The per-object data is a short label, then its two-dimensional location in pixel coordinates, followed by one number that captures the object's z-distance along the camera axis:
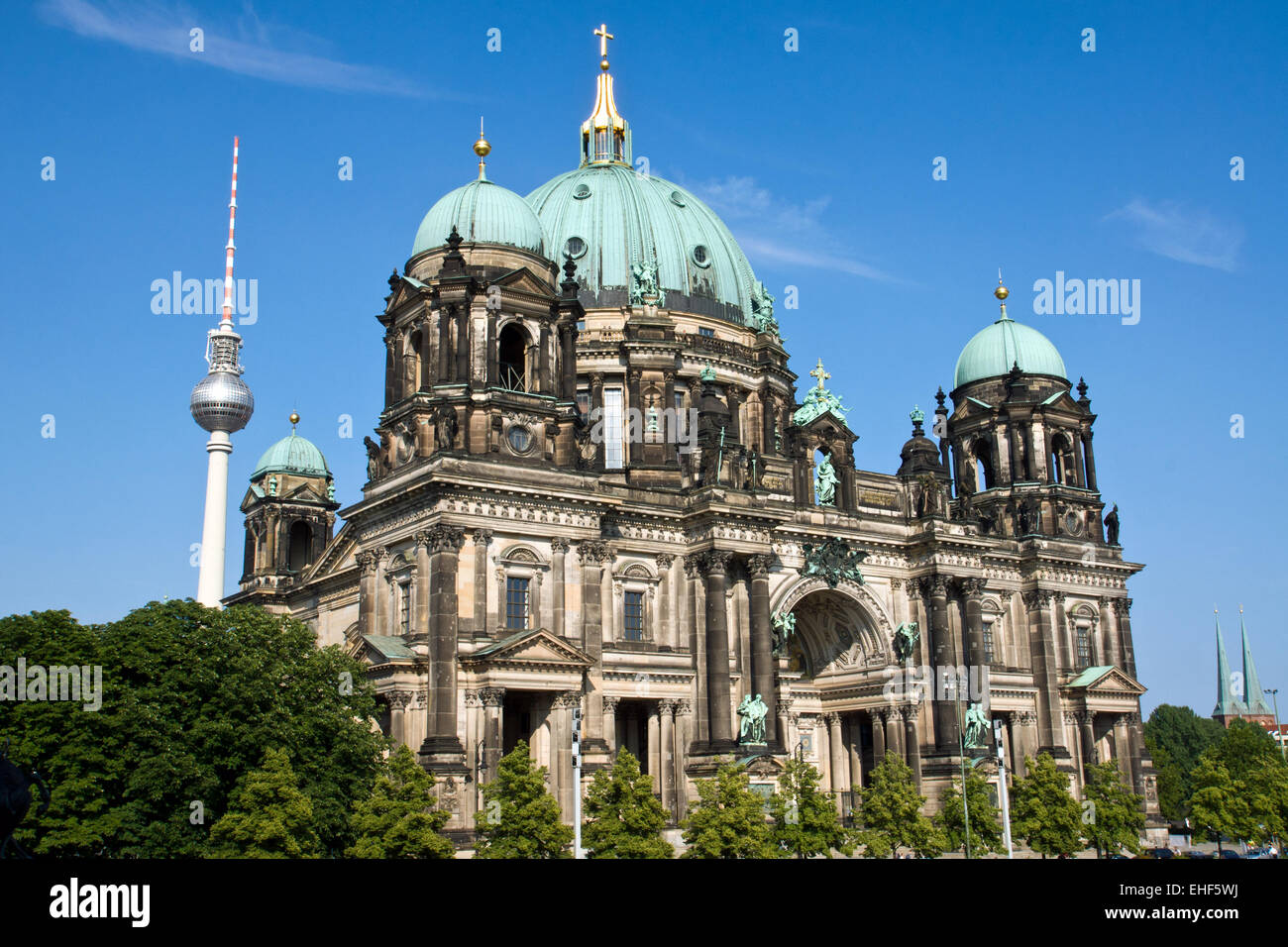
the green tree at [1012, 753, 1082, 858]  59.06
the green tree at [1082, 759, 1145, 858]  61.19
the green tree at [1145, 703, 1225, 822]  122.44
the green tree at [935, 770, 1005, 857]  58.66
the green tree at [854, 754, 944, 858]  53.88
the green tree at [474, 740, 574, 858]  44.62
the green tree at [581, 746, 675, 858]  44.72
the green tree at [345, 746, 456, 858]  42.72
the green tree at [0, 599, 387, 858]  41.59
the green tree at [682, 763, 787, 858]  46.59
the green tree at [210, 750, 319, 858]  40.00
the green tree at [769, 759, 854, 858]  50.03
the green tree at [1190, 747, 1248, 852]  67.50
